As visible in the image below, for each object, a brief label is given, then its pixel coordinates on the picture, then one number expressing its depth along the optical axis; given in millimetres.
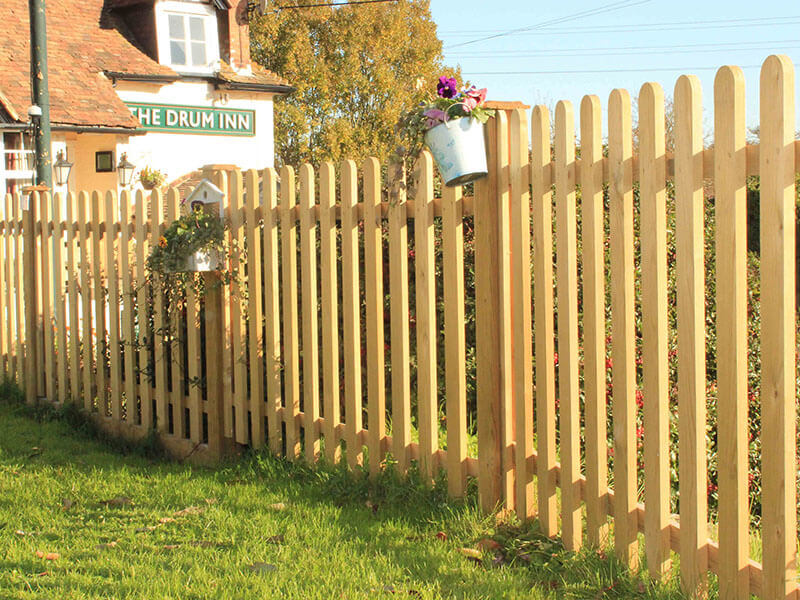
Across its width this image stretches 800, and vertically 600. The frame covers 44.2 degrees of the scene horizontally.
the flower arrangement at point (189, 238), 5754
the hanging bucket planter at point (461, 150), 4227
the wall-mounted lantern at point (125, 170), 18203
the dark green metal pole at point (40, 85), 9352
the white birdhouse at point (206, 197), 5918
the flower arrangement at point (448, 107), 4285
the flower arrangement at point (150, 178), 19742
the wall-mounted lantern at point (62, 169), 16391
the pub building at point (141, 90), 17828
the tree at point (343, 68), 35469
